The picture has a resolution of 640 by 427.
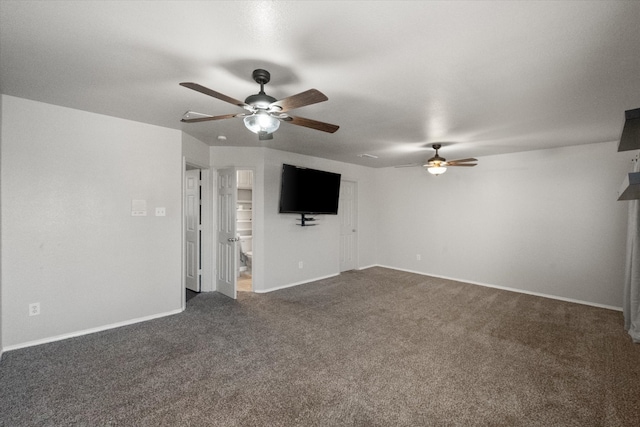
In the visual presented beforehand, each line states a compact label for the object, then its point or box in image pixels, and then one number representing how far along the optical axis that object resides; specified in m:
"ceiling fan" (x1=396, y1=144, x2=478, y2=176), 4.40
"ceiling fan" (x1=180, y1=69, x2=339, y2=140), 1.84
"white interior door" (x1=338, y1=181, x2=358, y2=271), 6.40
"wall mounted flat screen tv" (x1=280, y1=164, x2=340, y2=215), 4.92
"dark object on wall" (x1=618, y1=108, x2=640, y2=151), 0.99
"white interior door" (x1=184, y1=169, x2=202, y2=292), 4.81
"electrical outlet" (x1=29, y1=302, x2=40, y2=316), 2.88
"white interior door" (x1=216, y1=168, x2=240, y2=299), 4.56
